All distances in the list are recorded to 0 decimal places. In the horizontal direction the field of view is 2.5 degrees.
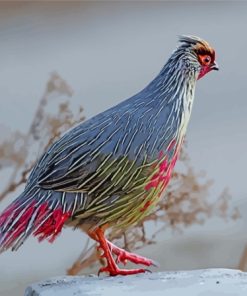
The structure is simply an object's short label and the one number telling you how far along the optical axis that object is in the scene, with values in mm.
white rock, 7275
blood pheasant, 7328
